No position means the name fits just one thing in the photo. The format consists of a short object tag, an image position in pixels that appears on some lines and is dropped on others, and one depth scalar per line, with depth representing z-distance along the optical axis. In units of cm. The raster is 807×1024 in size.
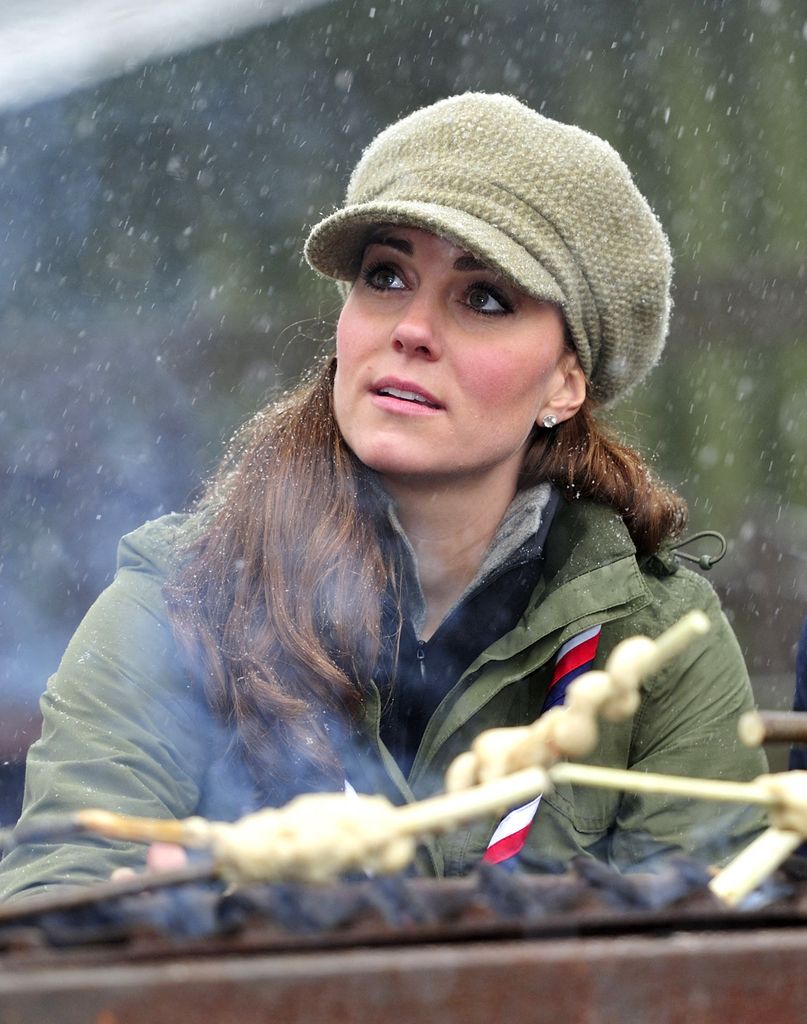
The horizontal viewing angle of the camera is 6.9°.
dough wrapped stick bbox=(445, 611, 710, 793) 294
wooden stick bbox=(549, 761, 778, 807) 305
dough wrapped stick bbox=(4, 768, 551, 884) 282
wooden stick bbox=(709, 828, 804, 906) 322
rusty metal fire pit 256
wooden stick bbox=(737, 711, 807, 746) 326
